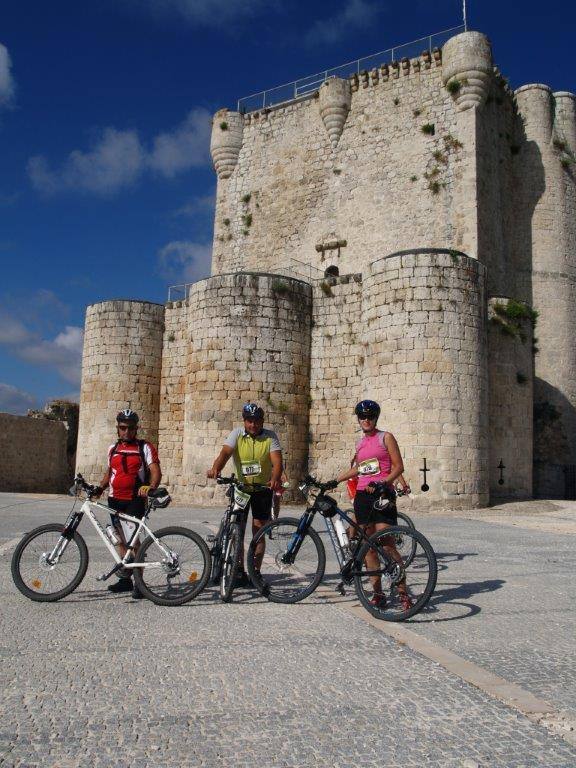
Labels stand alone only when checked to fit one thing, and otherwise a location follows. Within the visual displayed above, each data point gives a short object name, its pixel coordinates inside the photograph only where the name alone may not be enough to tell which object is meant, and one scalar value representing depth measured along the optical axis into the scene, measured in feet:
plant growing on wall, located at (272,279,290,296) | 63.00
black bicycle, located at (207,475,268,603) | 18.78
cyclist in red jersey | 19.61
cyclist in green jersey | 20.40
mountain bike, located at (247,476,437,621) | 16.83
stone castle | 54.39
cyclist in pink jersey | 17.22
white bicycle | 18.24
